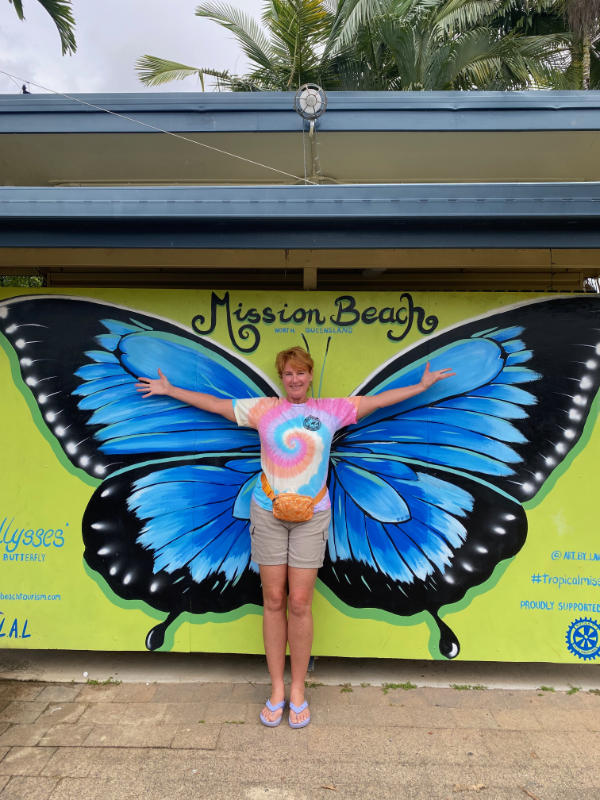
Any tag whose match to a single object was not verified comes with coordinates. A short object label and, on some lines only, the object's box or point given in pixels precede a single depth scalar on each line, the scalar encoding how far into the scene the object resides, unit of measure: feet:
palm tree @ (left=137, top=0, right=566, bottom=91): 27.81
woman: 8.30
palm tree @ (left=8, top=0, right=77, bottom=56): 22.99
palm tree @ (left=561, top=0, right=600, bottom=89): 31.07
